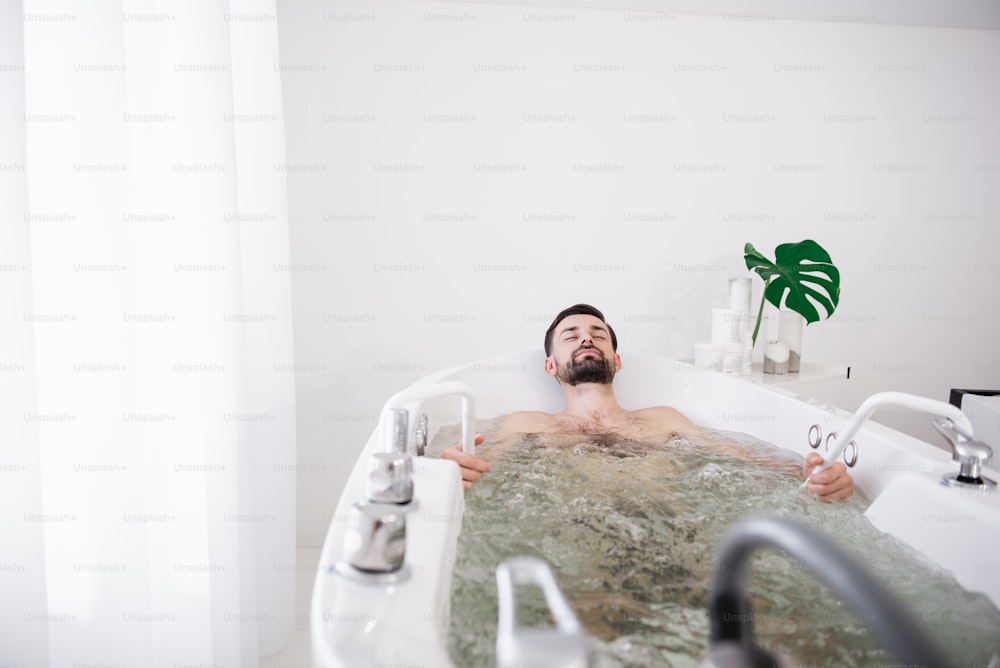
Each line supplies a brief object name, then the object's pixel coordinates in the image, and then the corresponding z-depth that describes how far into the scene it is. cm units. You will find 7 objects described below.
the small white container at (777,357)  249
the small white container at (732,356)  245
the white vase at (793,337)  253
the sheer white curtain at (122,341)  123
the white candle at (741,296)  246
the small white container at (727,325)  246
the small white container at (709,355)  247
